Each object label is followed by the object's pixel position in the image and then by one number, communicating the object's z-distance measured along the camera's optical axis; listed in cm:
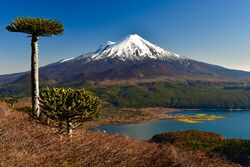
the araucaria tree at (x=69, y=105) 1900
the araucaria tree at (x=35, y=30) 2450
